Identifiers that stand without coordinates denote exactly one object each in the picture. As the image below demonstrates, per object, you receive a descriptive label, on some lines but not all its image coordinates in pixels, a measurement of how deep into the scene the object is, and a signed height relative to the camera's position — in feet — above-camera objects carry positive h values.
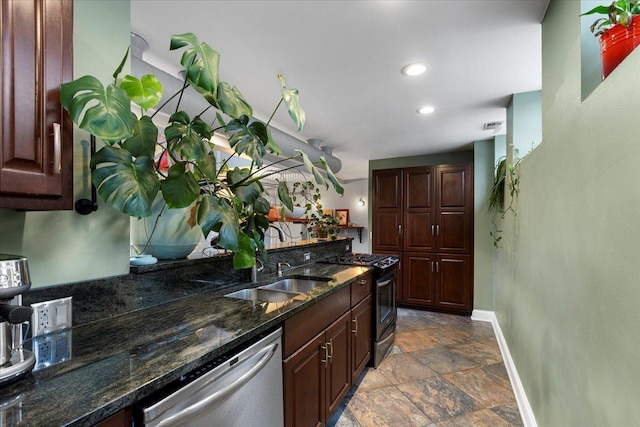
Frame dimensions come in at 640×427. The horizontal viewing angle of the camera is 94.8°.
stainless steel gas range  9.32 -2.82
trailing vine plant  8.34 +0.68
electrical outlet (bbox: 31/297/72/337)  3.50 -1.24
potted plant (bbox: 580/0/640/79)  2.94 +1.90
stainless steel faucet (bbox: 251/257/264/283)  6.74 -1.31
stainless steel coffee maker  2.31 -0.78
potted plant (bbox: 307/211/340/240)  11.68 -0.44
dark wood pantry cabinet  14.08 -0.83
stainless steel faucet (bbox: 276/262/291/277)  8.13 -1.40
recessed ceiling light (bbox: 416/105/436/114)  9.57 +3.50
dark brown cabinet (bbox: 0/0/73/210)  2.62 +1.03
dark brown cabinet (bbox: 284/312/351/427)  4.85 -3.13
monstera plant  3.01 +0.87
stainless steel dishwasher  2.74 -1.98
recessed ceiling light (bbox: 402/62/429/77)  7.02 +3.57
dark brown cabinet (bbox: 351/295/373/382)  7.73 -3.42
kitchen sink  6.30 -1.73
